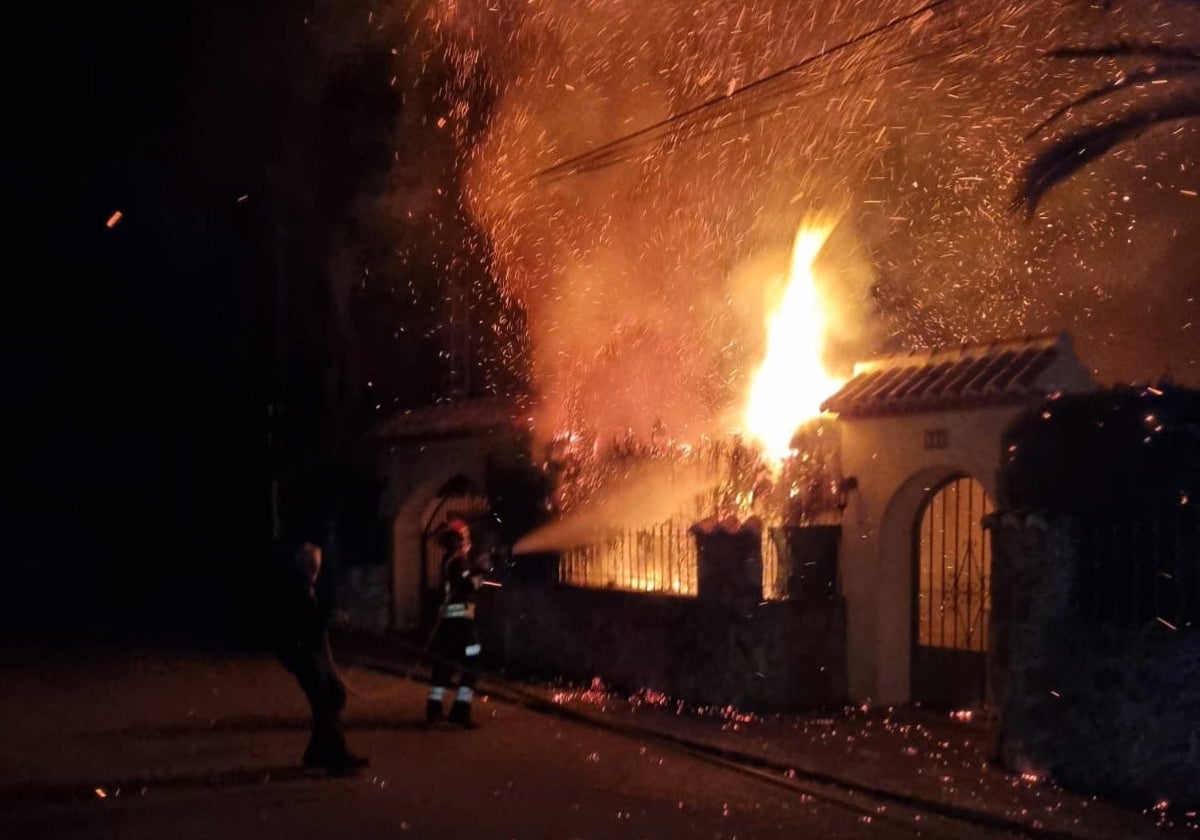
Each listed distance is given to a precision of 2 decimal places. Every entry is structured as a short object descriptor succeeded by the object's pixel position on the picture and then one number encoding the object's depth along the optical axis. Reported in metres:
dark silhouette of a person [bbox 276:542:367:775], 9.70
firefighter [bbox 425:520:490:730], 11.77
